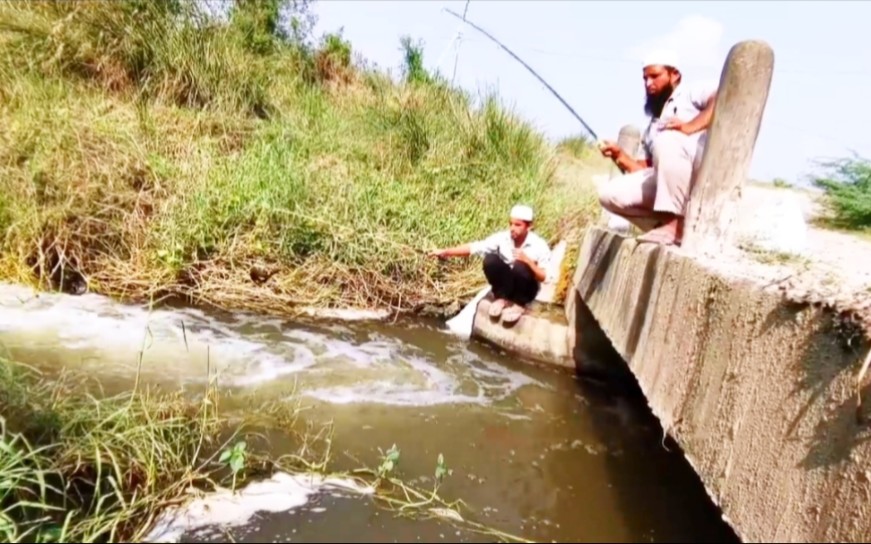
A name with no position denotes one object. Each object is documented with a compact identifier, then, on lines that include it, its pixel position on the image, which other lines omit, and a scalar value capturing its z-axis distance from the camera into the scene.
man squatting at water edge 6.24
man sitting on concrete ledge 3.40
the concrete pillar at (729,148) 2.66
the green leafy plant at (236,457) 2.82
